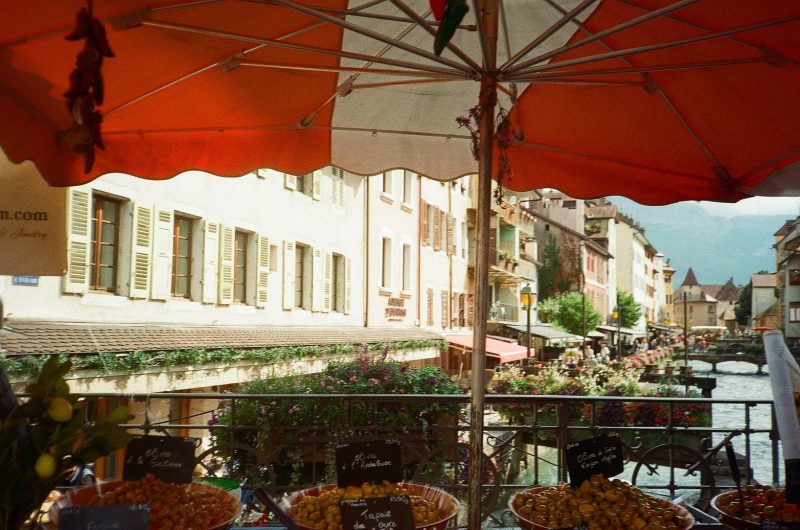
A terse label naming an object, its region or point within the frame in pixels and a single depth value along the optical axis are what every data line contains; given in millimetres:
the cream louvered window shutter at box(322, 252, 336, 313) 18844
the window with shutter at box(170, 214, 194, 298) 13273
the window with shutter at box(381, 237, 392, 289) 22891
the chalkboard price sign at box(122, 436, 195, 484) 2504
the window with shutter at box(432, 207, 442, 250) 27156
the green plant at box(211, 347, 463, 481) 6680
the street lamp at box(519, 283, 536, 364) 23078
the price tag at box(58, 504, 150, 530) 1807
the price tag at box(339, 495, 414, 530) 2213
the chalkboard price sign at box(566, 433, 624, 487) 2615
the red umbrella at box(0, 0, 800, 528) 2668
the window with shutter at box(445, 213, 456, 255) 28656
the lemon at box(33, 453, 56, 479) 1613
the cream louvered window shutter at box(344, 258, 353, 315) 19875
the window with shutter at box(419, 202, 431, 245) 25373
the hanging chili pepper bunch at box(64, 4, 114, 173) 1604
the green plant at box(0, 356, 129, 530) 1645
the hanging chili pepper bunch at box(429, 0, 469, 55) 1226
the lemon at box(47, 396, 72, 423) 1688
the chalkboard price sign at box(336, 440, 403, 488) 2549
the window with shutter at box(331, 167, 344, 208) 19328
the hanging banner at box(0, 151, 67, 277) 3609
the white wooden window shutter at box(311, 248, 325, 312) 18156
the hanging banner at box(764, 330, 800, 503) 2576
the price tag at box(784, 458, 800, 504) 2367
